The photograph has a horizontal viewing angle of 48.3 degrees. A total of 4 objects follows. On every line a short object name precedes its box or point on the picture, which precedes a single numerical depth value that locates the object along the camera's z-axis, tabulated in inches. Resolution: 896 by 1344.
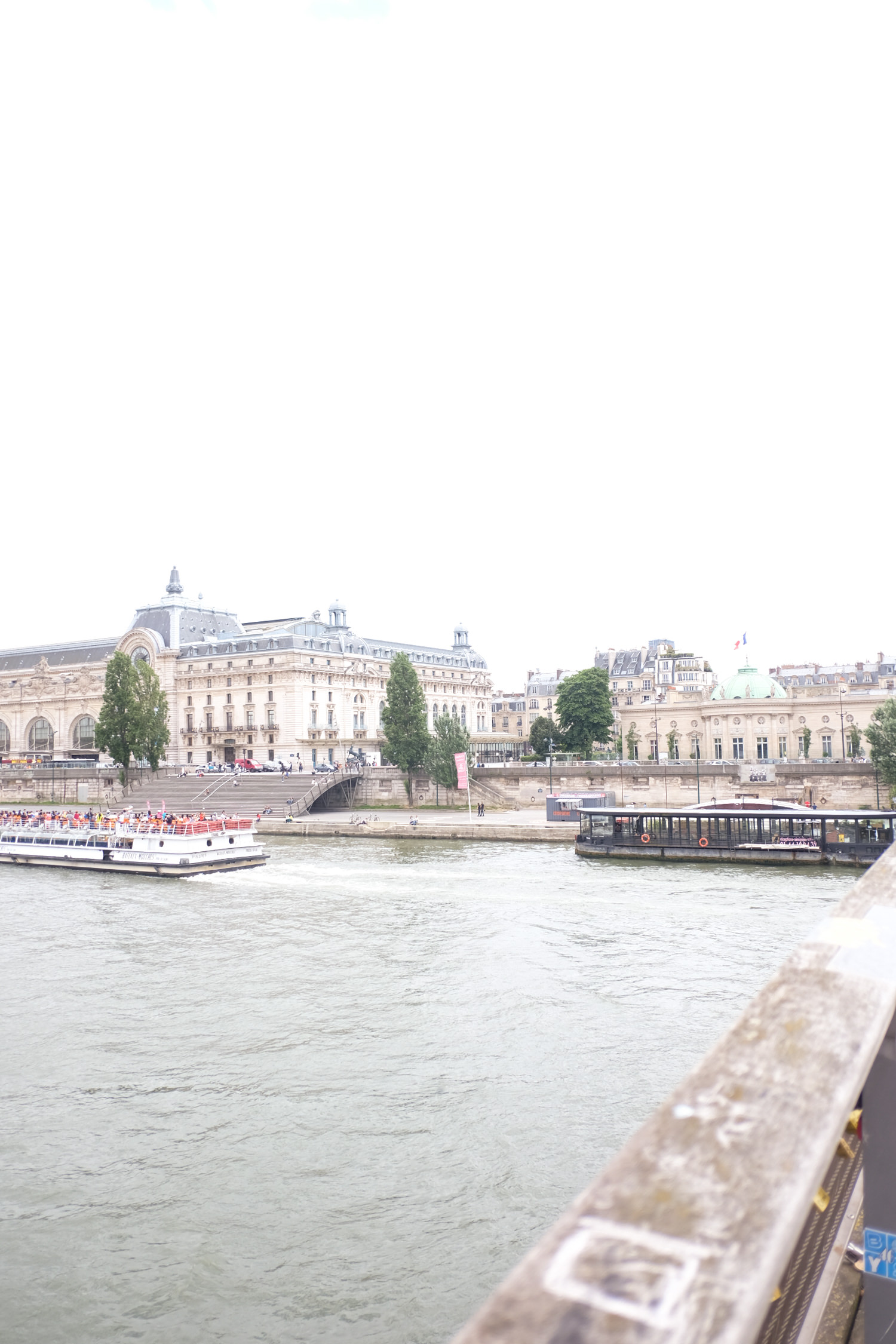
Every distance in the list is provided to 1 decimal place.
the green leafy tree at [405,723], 2659.9
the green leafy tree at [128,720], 2940.5
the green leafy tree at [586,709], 3326.8
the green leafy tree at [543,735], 3587.6
